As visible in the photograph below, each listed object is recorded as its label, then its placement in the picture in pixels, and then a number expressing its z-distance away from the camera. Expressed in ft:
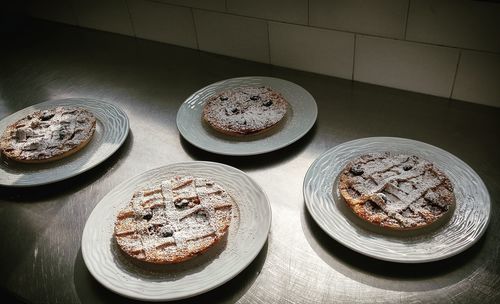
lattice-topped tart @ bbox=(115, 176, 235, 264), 2.81
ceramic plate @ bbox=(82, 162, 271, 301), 2.65
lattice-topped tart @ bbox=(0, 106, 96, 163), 3.71
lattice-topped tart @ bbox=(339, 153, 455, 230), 2.84
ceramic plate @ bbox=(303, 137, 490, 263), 2.70
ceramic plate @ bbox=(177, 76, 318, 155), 3.64
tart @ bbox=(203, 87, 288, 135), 3.73
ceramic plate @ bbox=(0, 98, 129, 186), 3.58
